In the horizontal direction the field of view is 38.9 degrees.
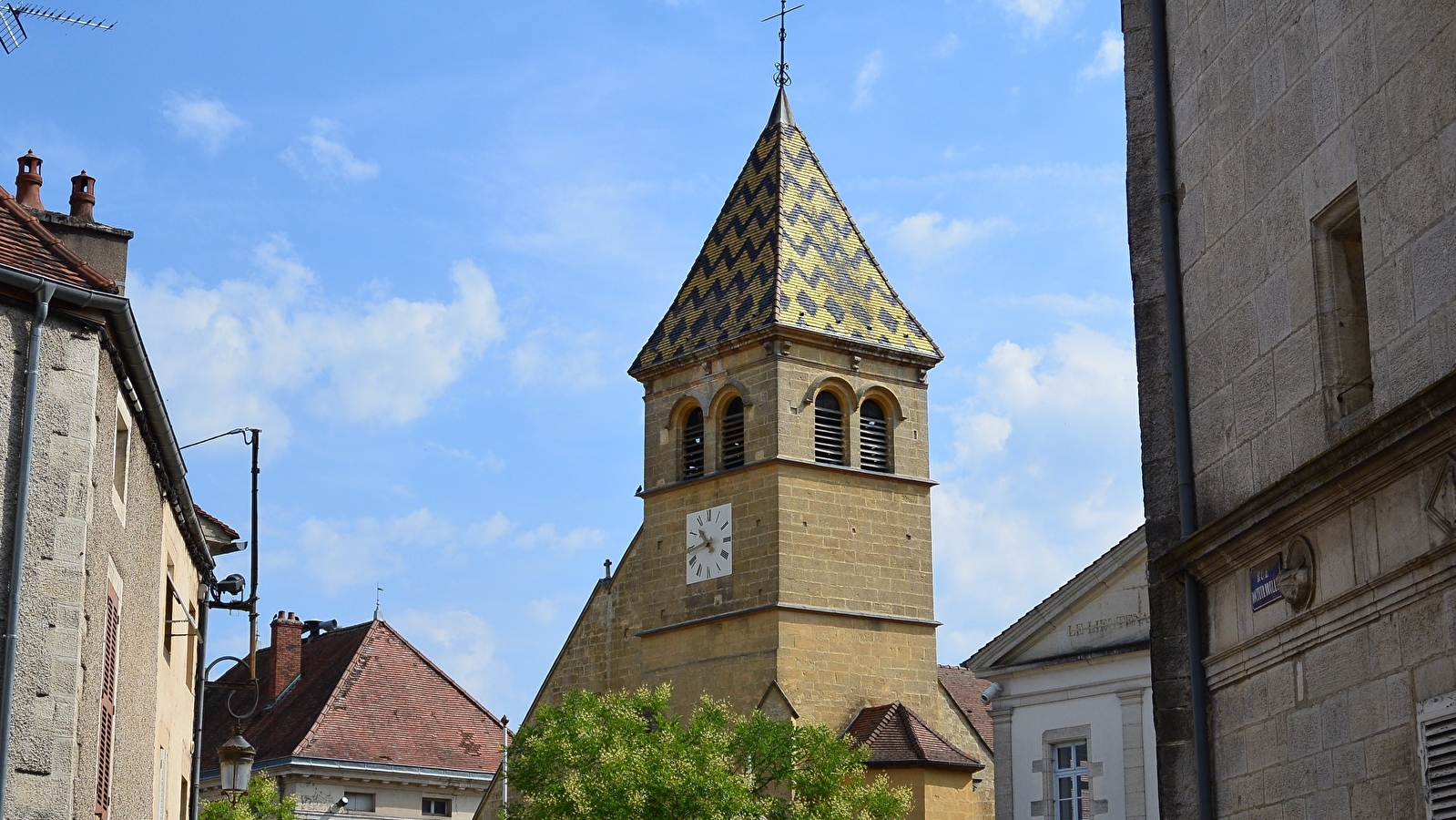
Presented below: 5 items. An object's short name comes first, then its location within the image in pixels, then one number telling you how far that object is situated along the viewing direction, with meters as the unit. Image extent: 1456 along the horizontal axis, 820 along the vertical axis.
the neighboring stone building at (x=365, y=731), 43.88
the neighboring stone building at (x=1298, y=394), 8.82
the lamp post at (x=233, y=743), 20.50
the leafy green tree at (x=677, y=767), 28.67
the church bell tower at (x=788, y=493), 36.19
